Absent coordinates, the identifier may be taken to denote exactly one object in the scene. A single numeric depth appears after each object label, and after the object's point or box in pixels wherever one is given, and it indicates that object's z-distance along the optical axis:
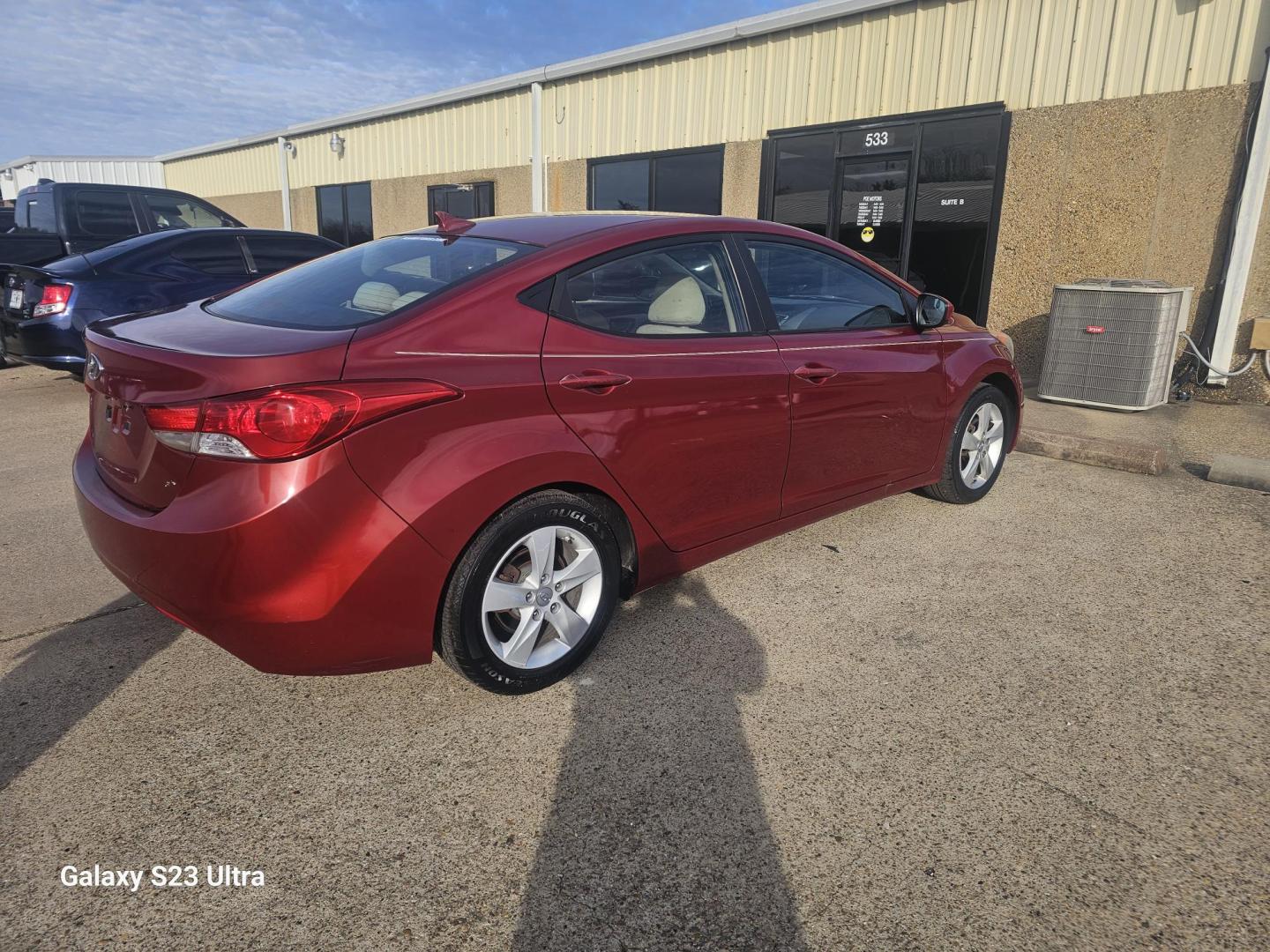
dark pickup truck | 9.46
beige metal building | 7.26
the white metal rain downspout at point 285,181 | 19.03
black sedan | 6.54
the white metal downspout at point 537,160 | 12.71
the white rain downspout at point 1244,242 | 6.83
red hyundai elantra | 2.20
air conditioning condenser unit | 6.73
